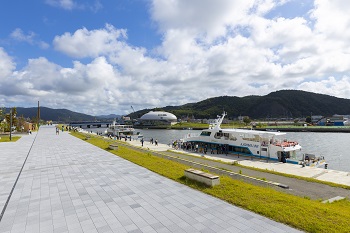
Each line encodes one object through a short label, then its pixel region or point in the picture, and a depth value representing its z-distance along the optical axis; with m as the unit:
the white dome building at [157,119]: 183.88
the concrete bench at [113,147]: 26.05
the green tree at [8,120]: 62.64
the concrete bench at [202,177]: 11.55
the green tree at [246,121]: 136.50
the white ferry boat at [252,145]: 28.78
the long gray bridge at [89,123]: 187.85
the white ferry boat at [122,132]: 75.56
